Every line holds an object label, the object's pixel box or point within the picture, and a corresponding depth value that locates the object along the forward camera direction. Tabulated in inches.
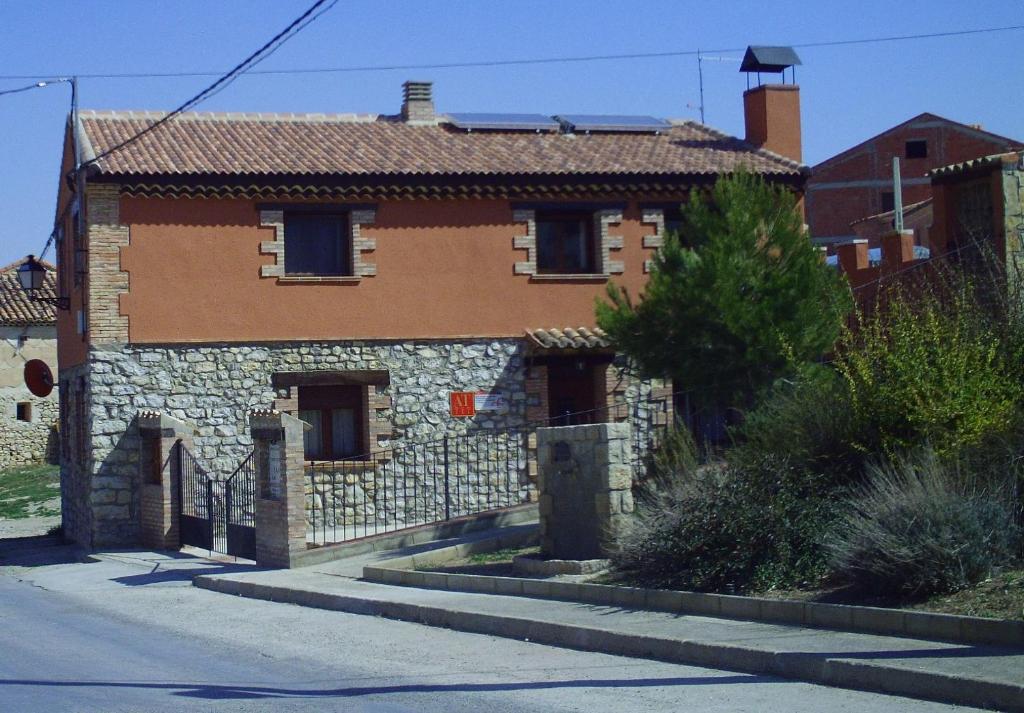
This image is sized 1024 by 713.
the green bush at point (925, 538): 390.3
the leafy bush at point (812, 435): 496.4
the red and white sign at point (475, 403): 908.0
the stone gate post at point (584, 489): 537.6
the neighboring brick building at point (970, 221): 685.9
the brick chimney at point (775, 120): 1048.2
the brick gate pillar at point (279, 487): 687.7
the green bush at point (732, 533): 446.3
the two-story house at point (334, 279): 856.9
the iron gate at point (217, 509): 755.4
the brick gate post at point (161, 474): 826.2
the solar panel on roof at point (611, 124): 1045.2
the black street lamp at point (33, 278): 951.6
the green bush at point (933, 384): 464.4
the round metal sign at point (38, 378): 944.3
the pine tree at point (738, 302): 657.6
